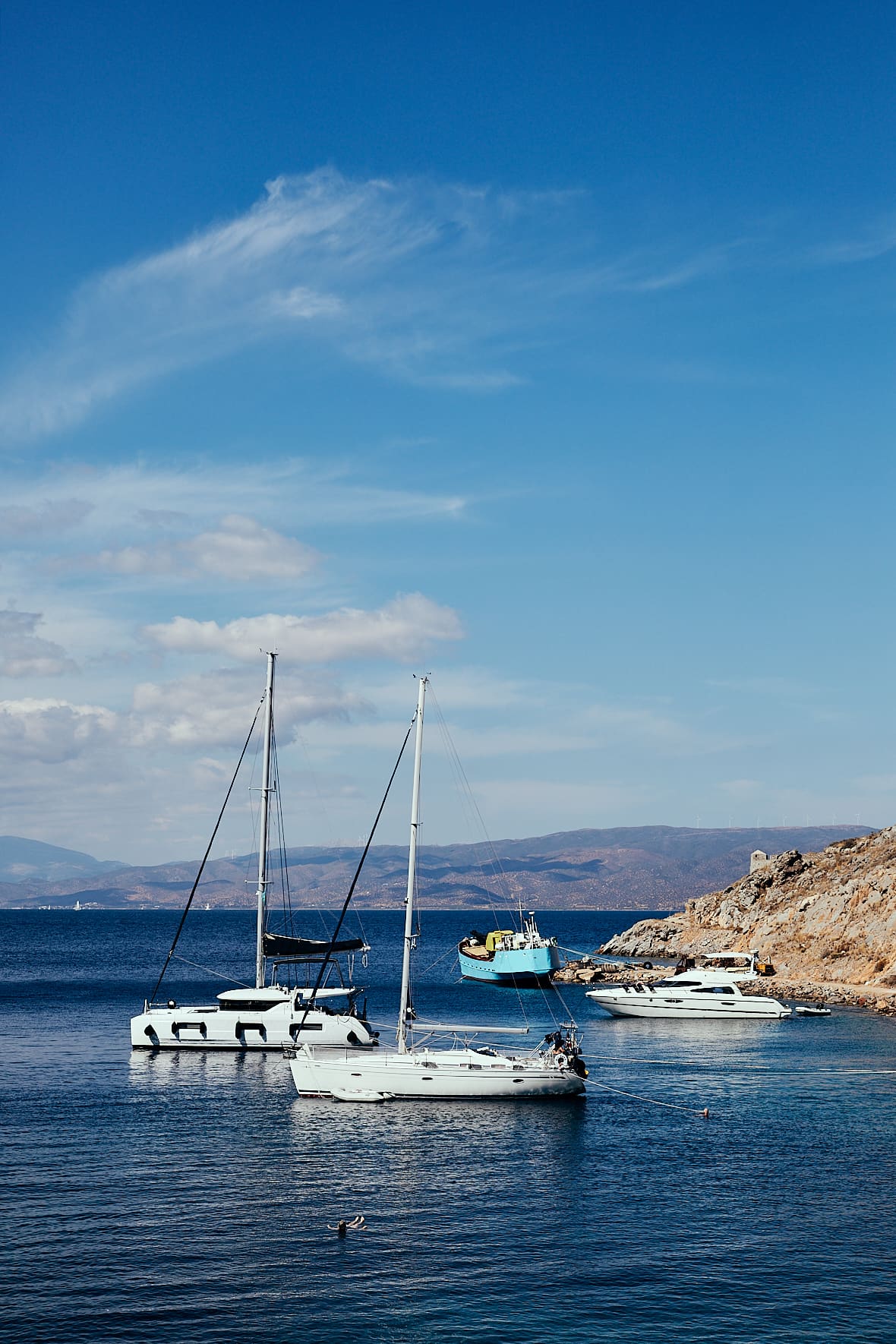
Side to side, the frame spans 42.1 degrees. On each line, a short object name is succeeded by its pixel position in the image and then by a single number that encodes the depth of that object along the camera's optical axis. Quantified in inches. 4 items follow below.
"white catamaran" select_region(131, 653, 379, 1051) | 2797.7
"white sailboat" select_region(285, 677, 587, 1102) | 2260.1
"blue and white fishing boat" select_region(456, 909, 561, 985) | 5191.9
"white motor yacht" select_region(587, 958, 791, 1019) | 3550.7
